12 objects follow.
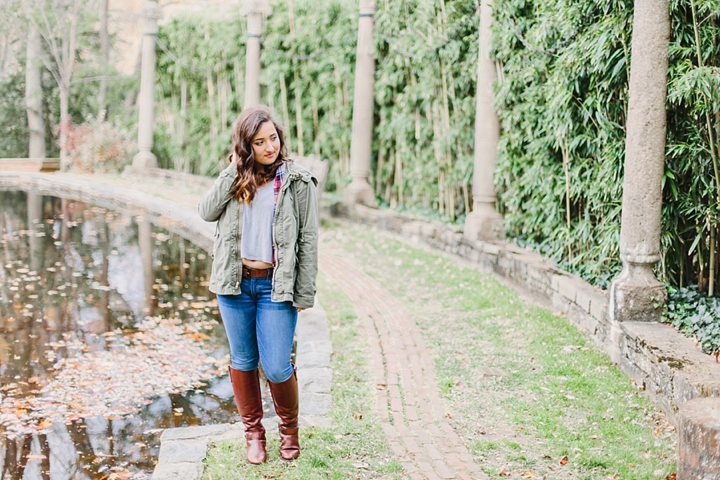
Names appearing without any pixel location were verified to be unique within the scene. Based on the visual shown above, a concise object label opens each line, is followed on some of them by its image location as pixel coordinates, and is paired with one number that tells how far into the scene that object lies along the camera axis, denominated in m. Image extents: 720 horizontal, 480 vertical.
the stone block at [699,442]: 2.82
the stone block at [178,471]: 3.24
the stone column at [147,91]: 14.93
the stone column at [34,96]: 17.70
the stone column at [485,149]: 7.46
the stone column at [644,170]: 4.61
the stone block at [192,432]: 3.68
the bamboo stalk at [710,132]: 4.55
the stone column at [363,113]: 9.88
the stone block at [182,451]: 3.42
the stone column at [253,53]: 11.93
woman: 3.27
